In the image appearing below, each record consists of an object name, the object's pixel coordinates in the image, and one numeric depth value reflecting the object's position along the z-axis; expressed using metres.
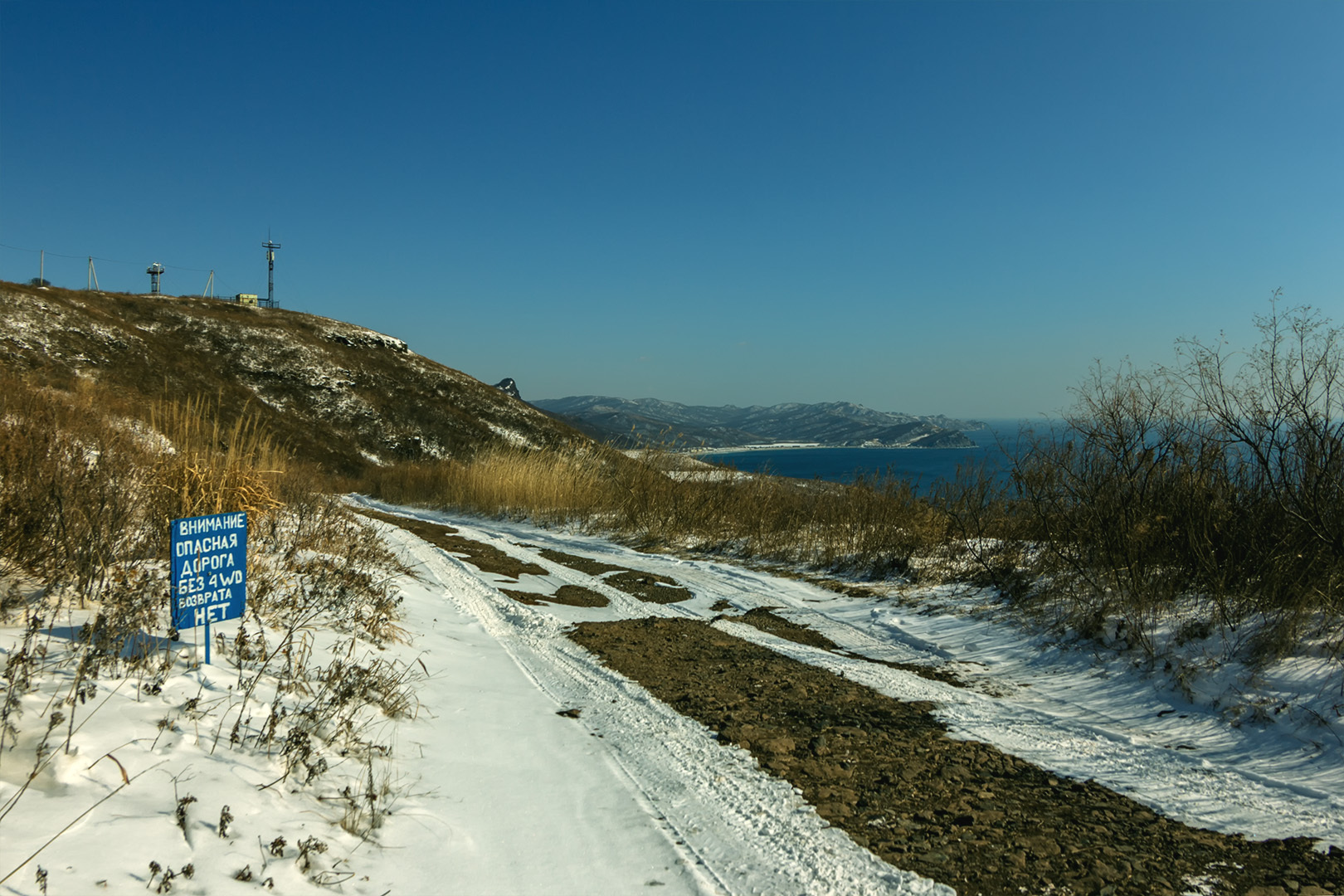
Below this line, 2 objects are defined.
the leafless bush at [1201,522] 5.40
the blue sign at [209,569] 3.85
